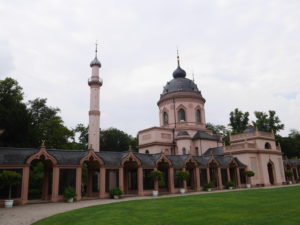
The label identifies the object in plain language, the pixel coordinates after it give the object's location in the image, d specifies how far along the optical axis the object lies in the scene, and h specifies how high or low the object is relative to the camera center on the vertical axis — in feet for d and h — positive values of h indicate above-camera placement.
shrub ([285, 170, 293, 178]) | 150.20 +1.22
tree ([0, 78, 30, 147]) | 110.11 +27.33
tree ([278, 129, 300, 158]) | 217.36 +23.05
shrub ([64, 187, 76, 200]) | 79.90 -2.93
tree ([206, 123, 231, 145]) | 240.73 +44.01
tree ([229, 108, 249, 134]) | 215.31 +44.39
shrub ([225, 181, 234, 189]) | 123.03 -2.97
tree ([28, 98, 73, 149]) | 129.80 +29.40
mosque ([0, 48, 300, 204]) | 84.53 +8.13
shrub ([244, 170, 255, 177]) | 128.26 +1.73
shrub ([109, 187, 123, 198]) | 88.84 -3.44
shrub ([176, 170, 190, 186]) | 107.24 +1.54
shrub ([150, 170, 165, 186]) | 100.07 +1.74
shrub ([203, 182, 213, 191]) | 114.93 -3.26
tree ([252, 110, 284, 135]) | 211.61 +41.00
